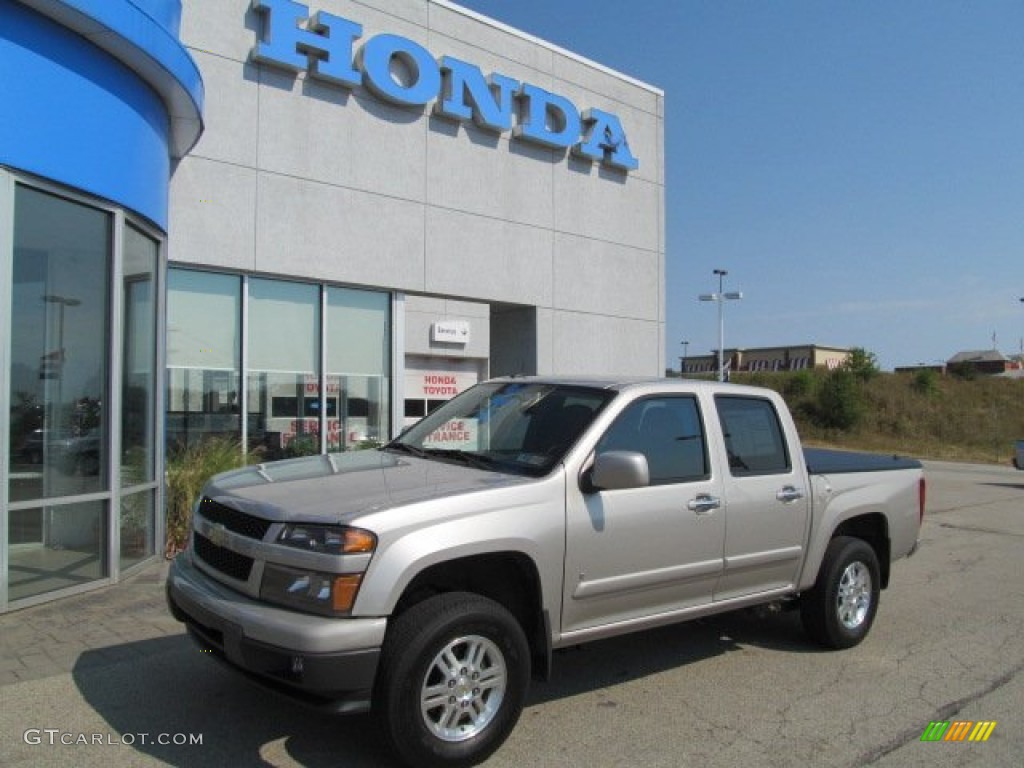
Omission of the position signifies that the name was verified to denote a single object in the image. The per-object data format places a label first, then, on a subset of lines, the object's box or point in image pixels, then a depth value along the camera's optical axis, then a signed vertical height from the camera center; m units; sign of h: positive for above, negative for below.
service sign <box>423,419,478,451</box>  5.09 -0.30
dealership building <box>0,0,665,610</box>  6.82 +1.88
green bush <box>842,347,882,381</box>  57.72 +1.89
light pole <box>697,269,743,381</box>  35.62 +3.99
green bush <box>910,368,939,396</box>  55.66 +0.62
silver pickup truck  3.66 -0.79
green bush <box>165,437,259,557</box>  8.77 -0.95
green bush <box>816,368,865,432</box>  49.12 -0.71
